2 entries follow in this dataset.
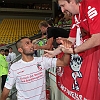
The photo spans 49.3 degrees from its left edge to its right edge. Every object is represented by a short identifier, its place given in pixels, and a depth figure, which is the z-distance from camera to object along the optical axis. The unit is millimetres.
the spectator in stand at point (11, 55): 4285
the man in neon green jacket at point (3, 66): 2931
